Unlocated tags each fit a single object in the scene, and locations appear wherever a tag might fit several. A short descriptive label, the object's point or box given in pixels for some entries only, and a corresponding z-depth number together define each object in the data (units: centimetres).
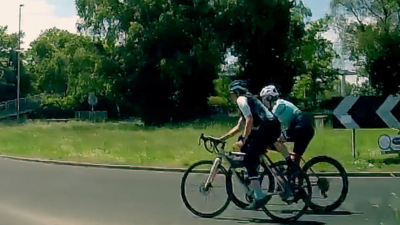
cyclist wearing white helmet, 859
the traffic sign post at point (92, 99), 5204
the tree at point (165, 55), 4519
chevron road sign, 1578
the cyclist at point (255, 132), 799
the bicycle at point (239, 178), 821
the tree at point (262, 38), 4712
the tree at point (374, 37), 4662
